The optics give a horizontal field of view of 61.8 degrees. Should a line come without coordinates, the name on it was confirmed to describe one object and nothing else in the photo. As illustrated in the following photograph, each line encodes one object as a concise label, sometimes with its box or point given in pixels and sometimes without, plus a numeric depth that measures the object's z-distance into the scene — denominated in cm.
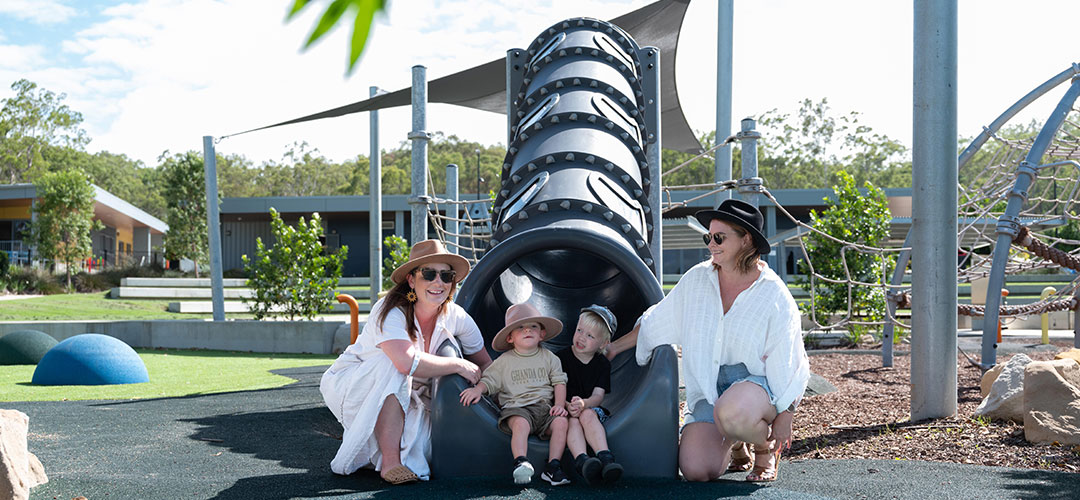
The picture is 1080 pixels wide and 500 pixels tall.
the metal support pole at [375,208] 1358
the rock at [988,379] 643
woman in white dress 447
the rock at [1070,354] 705
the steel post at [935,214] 578
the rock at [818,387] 825
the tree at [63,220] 2875
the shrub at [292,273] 1741
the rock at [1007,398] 554
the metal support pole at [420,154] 924
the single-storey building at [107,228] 3109
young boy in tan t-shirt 442
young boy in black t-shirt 412
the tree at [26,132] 5178
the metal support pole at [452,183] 1426
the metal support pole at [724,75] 873
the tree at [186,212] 3331
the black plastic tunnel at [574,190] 499
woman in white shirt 420
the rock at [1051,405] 499
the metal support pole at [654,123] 727
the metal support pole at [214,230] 1543
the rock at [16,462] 371
